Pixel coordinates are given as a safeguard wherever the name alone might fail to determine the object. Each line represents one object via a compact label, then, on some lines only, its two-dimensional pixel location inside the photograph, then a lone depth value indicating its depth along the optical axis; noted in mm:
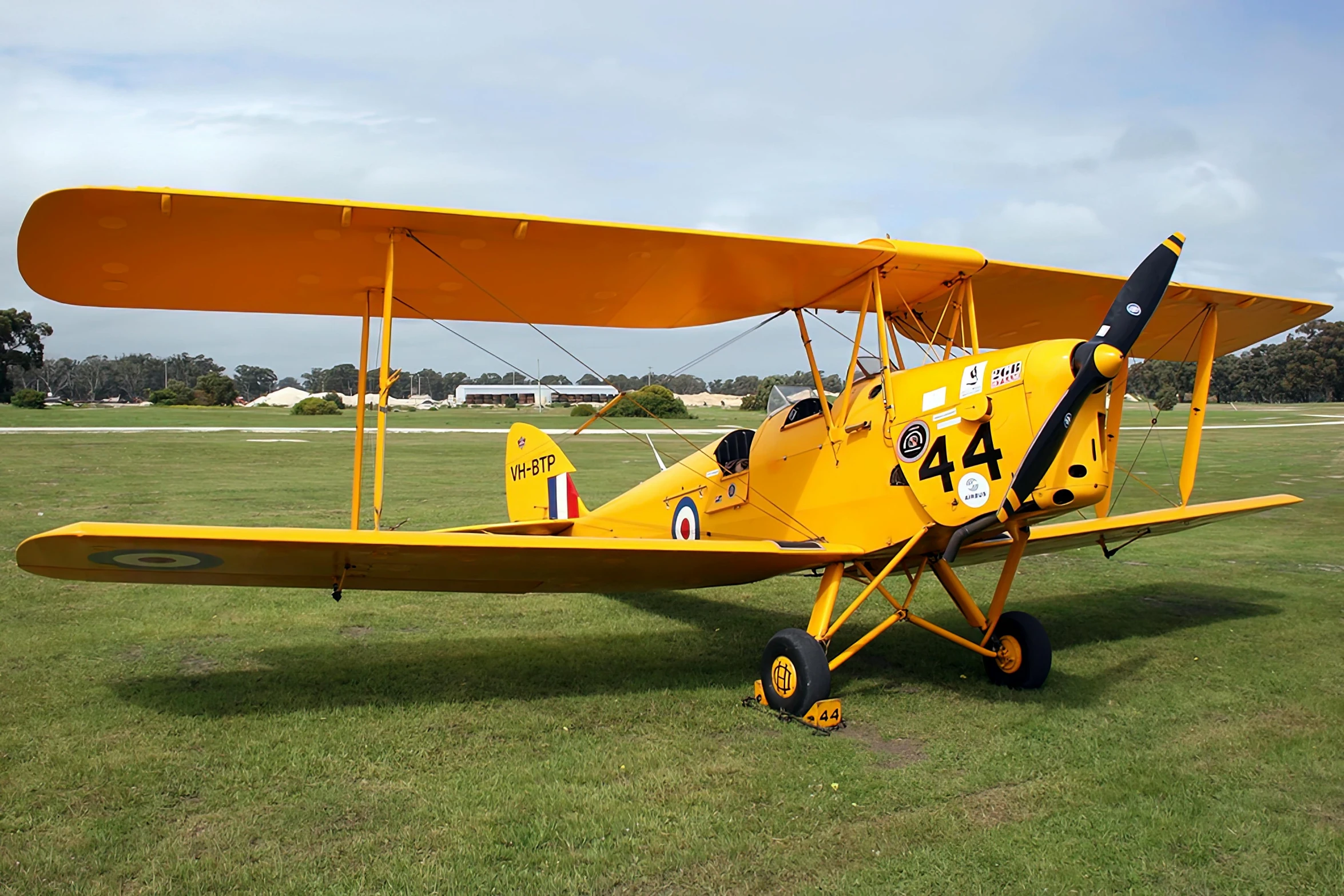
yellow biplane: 4559
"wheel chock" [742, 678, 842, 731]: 4902
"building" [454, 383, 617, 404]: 53406
